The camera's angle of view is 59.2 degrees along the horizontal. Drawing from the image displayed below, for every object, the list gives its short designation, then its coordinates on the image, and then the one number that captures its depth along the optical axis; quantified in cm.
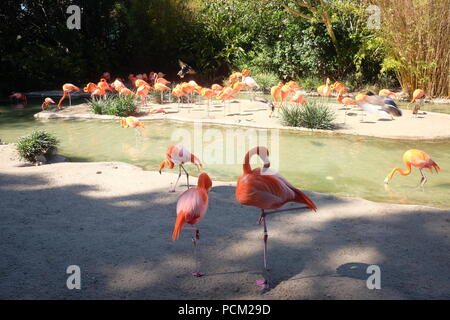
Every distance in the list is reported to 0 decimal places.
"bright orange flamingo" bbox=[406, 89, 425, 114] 1021
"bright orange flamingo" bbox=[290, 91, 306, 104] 877
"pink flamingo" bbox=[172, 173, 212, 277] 255
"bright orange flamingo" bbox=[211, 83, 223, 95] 1043
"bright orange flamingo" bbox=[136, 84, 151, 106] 1005
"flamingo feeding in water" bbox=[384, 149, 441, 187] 498
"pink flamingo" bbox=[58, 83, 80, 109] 1054
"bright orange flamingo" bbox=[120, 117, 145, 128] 736
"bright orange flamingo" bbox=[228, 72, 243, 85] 1284
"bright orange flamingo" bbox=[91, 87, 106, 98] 1016
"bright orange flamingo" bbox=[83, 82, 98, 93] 1070
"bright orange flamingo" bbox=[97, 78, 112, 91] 1039
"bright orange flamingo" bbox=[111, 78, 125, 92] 1057
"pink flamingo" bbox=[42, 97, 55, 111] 1069
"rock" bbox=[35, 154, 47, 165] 608
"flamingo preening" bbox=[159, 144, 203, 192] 458
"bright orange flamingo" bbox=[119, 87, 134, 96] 1018
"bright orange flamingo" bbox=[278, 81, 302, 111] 930
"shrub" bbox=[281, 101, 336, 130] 836
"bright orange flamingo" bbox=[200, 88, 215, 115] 970
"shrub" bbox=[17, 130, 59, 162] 599
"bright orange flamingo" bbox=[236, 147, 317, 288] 258
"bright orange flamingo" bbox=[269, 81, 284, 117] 939
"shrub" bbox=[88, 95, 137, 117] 997
